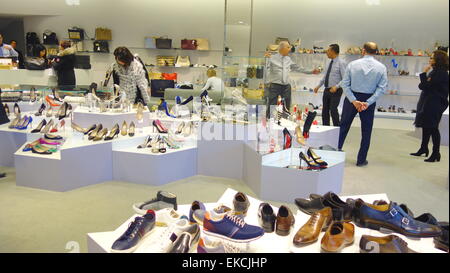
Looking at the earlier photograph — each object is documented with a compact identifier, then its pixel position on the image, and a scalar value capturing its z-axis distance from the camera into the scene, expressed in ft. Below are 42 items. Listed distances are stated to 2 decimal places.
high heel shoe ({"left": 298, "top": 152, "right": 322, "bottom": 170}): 11.99
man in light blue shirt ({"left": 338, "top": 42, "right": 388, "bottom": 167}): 15.51
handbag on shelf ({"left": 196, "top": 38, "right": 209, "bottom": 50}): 28.86
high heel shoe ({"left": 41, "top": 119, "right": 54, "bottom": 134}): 14.93
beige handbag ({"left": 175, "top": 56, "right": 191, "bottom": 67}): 29.25
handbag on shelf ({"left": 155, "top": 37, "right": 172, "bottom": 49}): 29.01
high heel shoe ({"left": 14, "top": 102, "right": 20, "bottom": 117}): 16.26
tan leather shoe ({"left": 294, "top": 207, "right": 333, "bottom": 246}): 6.39
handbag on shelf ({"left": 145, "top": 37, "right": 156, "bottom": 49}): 29.27
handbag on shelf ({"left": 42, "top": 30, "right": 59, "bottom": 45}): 24.30
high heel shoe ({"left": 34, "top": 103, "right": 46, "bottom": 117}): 17.00
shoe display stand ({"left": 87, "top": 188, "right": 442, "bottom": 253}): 6.31
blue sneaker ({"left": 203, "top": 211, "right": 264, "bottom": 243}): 6.26
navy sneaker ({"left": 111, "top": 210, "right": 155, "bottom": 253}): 6.34
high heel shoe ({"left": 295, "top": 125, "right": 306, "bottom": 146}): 13.77
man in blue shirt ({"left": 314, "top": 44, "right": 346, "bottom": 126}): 19.44
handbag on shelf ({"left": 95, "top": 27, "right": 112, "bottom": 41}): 28.48
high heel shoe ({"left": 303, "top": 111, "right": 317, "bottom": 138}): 14.61
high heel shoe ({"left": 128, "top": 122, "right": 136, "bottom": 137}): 14.79
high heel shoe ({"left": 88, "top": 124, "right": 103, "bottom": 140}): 13.85
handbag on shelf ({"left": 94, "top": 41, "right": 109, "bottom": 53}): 28.81
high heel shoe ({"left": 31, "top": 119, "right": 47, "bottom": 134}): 15.05
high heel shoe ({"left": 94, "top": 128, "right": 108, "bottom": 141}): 13.75
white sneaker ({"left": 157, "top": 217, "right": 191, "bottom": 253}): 6.23
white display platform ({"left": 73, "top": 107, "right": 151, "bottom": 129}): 16.16
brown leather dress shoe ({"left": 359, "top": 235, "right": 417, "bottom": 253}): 5.92
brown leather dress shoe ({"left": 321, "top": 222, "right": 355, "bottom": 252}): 6.08
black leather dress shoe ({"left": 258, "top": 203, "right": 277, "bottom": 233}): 7.13
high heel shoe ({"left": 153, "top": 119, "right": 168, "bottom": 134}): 15.68
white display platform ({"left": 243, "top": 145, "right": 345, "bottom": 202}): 11.78
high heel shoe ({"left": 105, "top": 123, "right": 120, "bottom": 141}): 14.03
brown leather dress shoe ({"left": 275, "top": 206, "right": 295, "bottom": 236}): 7.00
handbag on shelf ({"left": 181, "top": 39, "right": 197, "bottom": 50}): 28.89
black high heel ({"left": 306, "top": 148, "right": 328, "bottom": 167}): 12.13
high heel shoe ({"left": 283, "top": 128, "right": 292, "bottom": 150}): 13.05
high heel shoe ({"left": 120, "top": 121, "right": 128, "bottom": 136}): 15.02
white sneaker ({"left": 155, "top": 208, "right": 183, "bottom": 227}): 7.25
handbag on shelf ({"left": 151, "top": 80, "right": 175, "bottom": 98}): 23.34
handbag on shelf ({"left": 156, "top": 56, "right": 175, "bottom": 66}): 29.32
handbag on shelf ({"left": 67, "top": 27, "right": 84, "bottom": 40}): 26.78
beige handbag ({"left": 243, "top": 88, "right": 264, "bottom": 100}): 17.76
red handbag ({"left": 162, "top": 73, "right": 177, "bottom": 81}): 28.71
